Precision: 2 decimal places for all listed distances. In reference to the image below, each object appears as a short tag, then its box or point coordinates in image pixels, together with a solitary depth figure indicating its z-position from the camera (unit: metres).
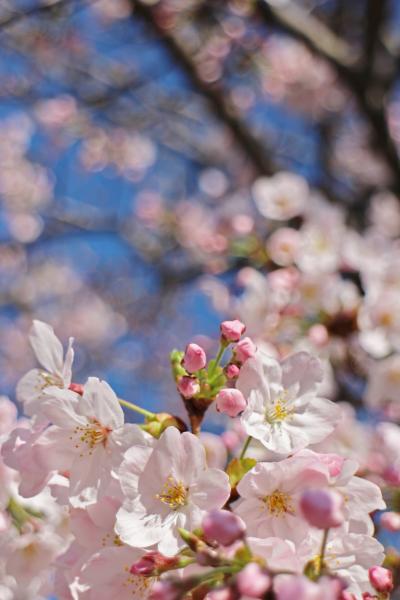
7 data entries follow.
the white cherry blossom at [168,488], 0.49
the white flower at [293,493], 0.49
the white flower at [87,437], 0.50
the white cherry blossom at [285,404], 0.50
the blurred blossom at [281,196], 0.97
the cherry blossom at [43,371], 0.52
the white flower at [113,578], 0.49
